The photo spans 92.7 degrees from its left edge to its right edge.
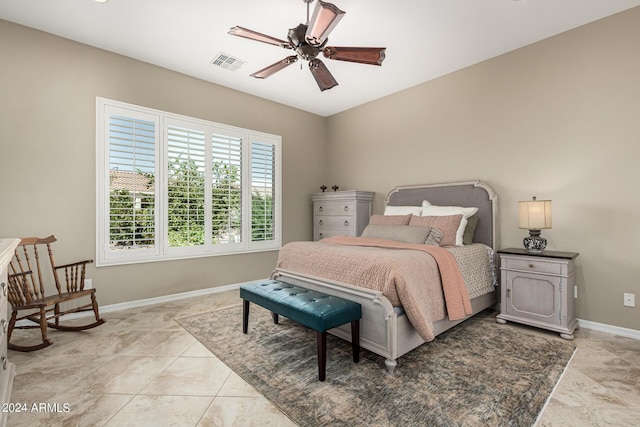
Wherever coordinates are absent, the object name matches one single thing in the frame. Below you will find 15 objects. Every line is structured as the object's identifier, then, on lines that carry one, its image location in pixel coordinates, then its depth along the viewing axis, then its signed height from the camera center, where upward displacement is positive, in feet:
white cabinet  4.46 -2.01
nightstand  8.81 -2.32
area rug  5.49 -3.59
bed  7.00 -1.93
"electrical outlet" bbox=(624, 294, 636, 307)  8.96 -2.55
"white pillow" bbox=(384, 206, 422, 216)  12.79 +0.14
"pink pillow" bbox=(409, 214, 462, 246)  10.68 -0.40
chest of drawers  15.34 +0.06
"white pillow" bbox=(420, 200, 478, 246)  11.27 +0.05
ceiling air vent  11.69 +6.01
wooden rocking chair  8.24 -2.31
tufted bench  6.54 -2.21
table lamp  9.43 -0.21
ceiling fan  7.07 +4.38
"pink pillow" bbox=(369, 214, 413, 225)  12.10 -0.25
